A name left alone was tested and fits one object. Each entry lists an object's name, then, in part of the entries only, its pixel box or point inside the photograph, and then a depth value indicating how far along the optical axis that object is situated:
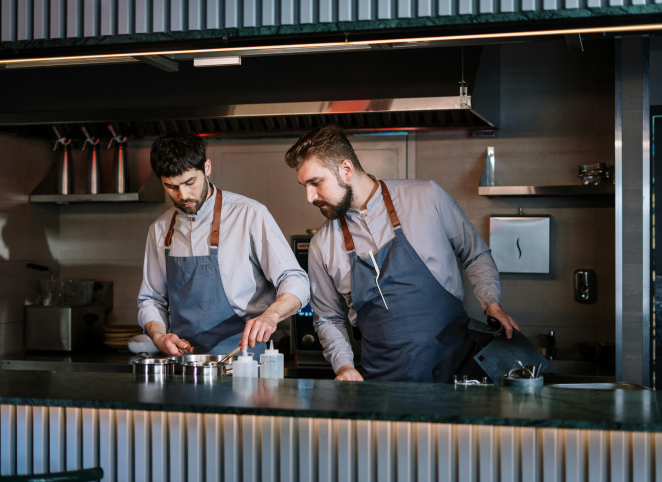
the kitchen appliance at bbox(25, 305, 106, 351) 4.03
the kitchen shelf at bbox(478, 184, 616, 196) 3.55
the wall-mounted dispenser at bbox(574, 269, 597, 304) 3.72
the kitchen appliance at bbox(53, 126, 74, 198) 4.33
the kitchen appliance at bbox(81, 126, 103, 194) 4.27
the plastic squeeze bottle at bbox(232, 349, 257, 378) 1.89
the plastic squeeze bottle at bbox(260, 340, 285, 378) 1.94
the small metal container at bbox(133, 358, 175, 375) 1.93
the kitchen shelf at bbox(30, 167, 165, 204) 4.14
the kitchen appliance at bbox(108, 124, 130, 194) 4.25
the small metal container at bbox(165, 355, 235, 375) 1.96
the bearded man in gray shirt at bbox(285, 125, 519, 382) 2.39
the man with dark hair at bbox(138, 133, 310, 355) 2.41
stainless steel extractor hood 3.20
